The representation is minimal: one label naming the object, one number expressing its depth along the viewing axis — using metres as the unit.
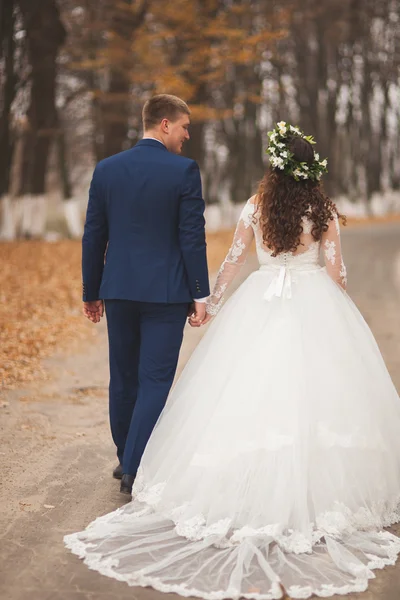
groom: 5.14
